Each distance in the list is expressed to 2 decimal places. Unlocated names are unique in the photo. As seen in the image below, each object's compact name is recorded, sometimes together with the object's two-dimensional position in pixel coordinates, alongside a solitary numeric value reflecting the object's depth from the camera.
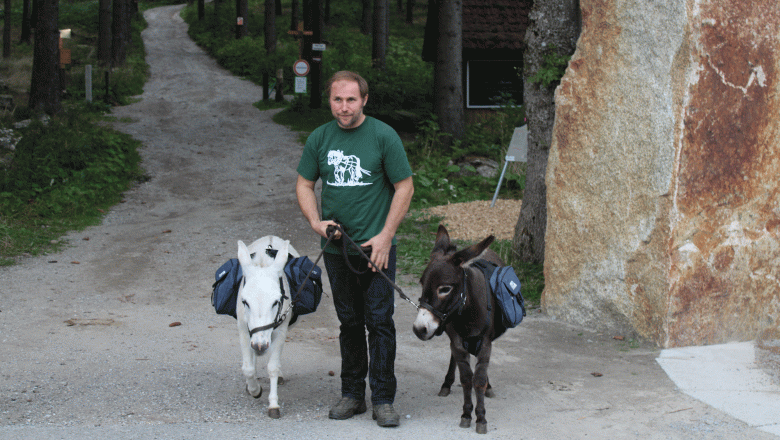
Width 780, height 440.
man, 4.43
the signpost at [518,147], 11.38
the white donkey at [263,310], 4.22
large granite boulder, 5.85
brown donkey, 4.18
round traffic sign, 20.61
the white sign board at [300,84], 21.08
